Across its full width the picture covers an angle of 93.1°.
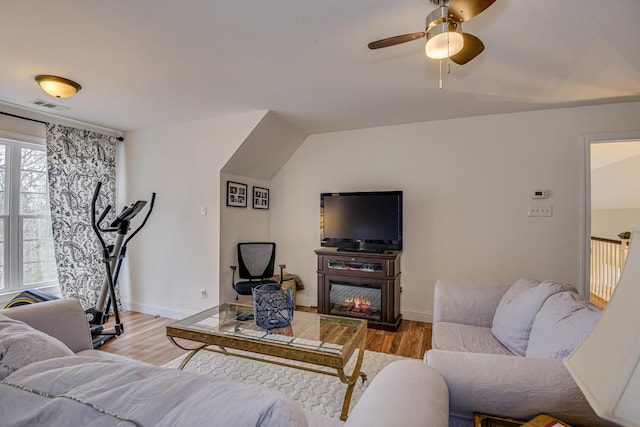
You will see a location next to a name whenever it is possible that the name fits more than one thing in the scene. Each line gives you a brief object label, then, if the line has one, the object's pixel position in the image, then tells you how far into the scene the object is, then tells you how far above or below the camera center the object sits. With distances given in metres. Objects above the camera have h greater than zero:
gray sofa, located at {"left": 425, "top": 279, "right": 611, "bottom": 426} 1.07 -0.65
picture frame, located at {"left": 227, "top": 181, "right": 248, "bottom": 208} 3.64 +0.21
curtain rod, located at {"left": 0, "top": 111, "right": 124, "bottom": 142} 3.03 +0.99
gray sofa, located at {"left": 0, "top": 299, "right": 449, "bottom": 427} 0.57 -0.38
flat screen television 3.48 -0.13
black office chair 3.68 -0.67
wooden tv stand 3.35 -0.84
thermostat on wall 3.21 +0.16
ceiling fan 1.41 +0.91
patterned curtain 3.38 +0.13
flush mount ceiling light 2.41 +1.03
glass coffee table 1.81 -0.85
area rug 2.06 -1.29
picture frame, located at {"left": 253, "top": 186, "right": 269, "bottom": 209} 4.11 +0.18
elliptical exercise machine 3.02 -0.69
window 3.14 -0.07
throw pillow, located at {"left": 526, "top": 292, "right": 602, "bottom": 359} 1.31 -0.55
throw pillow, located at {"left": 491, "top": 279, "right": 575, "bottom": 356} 1.73 -0.64
